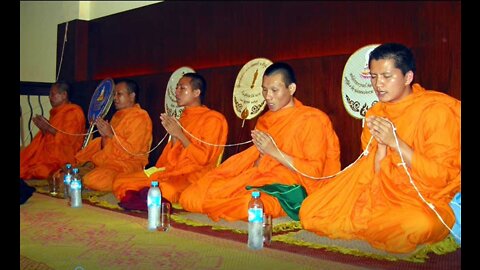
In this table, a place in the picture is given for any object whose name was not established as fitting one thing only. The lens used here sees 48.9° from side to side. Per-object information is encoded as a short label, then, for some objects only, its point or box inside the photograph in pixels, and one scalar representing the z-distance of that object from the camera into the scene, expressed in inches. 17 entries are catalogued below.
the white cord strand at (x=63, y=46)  313.6
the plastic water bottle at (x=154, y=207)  141.4
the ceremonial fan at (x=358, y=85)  152.7
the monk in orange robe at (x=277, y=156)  148.9
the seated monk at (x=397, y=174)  115.3
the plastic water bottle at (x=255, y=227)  121.1
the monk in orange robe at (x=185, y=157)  181.6
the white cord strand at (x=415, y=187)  114.5
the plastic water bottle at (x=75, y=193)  180.9
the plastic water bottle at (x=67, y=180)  196.4
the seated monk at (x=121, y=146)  209.8
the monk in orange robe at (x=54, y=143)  251.8
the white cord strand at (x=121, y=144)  211.8
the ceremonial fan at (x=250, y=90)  189.5
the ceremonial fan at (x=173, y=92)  223.6
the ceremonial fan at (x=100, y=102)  244.0
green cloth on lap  144.3
